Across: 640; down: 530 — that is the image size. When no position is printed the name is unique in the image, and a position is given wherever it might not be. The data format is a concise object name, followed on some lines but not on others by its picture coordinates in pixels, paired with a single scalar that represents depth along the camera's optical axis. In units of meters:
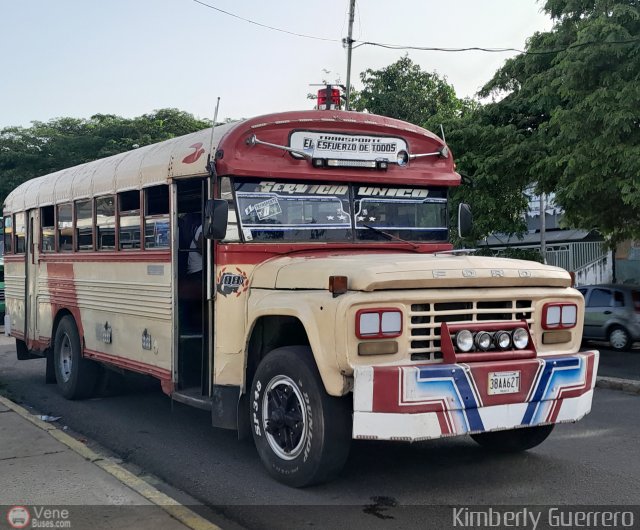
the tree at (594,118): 13.06
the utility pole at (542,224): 24.80
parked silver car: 15.90
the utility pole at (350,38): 22.64
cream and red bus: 5.28
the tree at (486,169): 17.25
